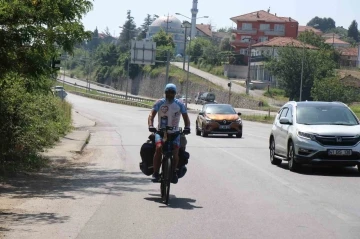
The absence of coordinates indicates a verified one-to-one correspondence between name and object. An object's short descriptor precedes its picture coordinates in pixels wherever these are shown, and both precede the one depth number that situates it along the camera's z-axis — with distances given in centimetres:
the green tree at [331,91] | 8181
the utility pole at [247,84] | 9776
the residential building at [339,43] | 17538
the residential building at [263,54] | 11650
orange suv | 3547
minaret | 19075
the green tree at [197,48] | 14412
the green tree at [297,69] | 9419
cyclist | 1352
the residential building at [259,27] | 14125
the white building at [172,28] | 18850
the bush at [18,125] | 1844
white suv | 1794
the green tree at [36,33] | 1515
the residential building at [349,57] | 13288
